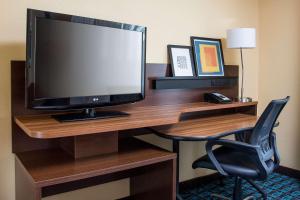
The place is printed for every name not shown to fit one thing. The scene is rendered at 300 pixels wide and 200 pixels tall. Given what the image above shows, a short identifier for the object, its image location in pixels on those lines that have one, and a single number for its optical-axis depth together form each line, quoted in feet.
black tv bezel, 4.86
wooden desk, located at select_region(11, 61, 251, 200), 4.77
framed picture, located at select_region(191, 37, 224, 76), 8.60
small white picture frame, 8.04
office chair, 5.88
